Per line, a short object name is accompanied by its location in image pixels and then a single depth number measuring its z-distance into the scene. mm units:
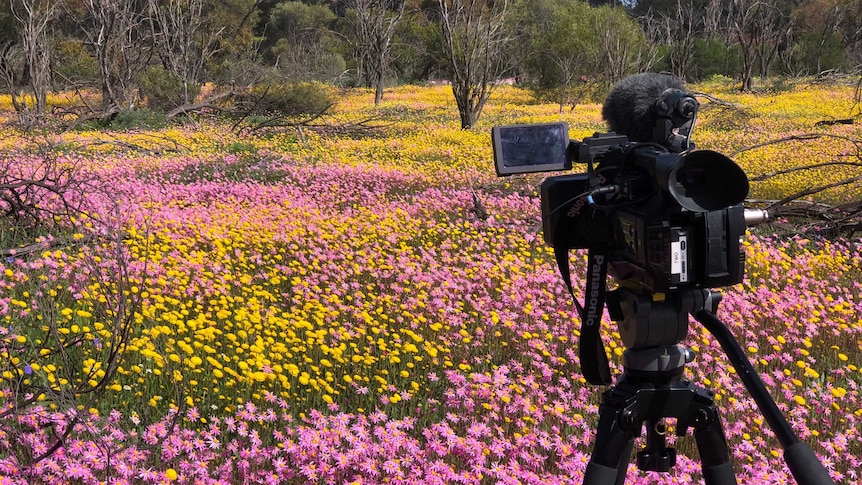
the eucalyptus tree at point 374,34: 28031
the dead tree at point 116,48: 17531
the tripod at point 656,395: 1628
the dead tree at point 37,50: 15695
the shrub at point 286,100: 19203
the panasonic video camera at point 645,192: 1380
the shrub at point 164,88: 20891
